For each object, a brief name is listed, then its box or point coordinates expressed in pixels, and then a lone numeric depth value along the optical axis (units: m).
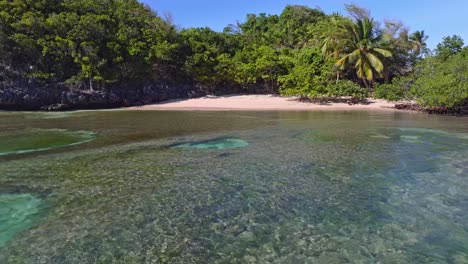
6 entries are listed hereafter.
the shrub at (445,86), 21.25
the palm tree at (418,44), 36.06
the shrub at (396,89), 27.28
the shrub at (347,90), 29.14
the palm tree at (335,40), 31.23
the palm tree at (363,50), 30.03
